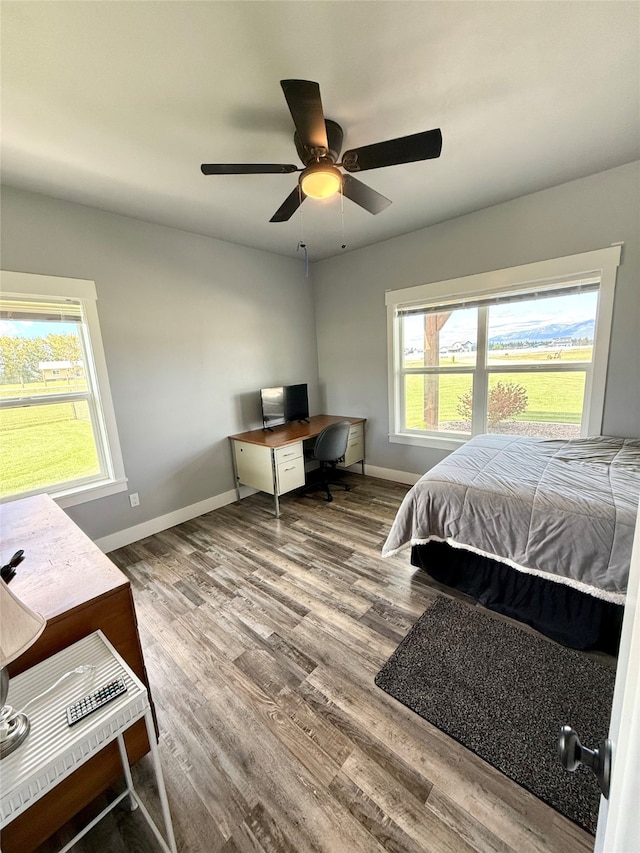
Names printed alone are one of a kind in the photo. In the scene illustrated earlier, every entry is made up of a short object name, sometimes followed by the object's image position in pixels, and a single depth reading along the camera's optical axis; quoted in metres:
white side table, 0.73
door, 0.33
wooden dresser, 0.99
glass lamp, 0.69
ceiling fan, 1.33
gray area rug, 1.18
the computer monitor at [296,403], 3.87
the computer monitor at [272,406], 3.63
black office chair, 3.34
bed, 1.59
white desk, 3.16
